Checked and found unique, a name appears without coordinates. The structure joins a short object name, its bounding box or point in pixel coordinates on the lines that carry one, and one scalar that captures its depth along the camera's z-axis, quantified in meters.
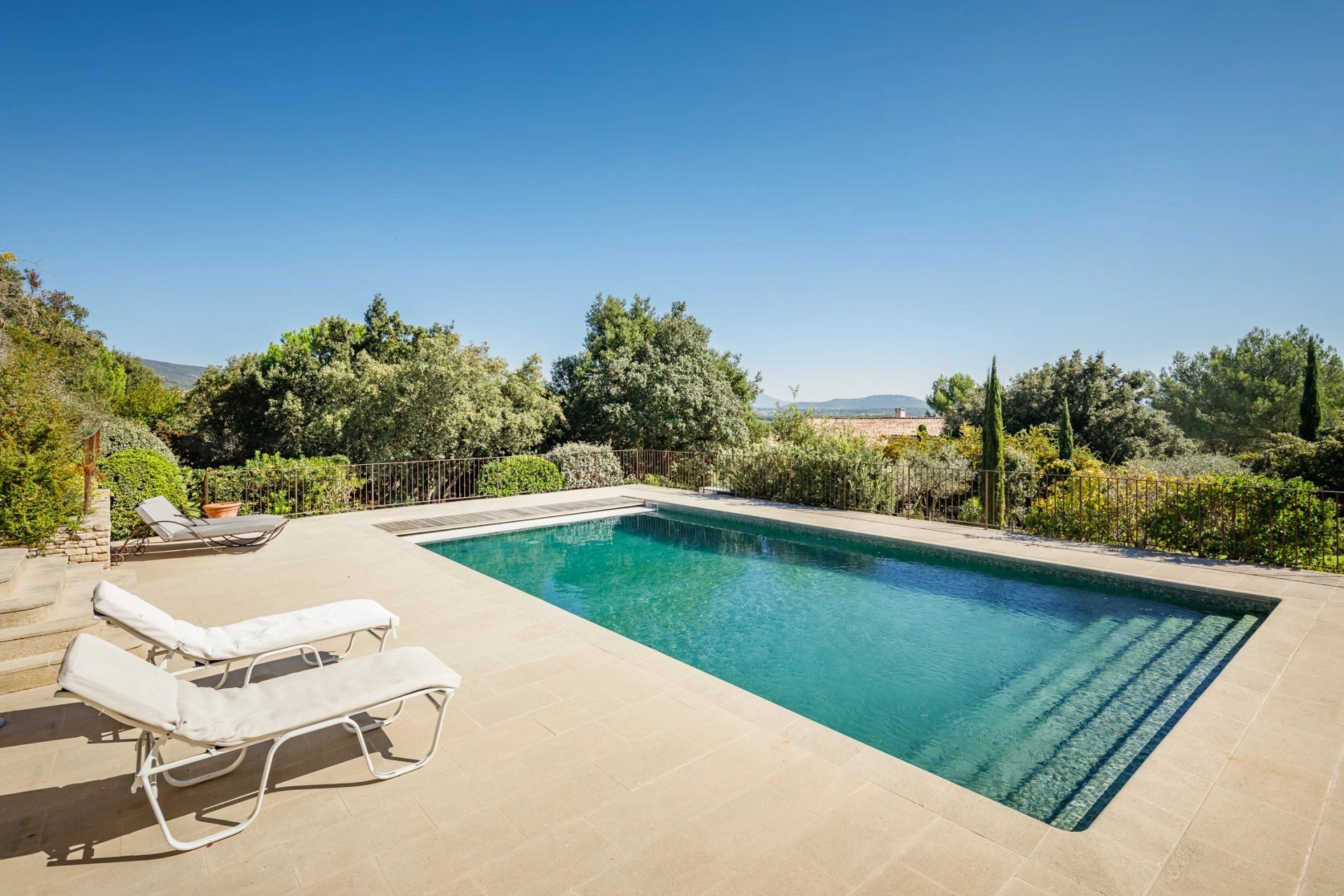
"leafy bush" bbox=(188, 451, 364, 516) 9.87
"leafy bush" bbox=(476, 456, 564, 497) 13.67
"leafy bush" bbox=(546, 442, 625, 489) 14.85
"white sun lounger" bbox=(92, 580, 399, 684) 3.17
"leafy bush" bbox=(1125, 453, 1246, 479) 16.97
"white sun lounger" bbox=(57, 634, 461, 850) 2.23
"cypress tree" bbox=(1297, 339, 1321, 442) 16.28
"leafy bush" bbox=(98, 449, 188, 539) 8.41
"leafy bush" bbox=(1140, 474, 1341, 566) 6.62
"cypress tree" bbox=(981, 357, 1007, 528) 11.07
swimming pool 3.73
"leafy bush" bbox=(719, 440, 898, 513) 11.22
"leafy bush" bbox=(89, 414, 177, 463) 9.71
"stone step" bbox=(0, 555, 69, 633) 3.83
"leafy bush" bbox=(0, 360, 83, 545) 5.16
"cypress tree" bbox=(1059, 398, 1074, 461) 21.78
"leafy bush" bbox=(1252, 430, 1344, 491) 8.59
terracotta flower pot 8.84
